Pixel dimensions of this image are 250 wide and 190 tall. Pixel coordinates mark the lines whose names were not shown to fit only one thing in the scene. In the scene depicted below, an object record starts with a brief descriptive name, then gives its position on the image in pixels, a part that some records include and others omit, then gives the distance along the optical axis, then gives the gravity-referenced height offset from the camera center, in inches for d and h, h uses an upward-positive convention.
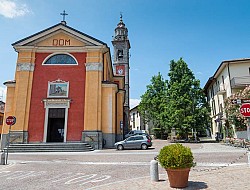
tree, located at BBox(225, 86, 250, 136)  815.1 +55.4
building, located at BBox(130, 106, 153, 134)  2361.5 +59.5
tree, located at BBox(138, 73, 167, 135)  1638.9 +206.0
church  828.0 +142.2
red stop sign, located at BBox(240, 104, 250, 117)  311.9 +25.5
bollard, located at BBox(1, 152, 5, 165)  452.5 -69.6
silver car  781.9 -63.0
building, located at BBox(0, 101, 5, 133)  1382.1 +91.8
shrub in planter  232.8 -41.5
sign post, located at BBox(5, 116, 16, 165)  463.8 +13.7
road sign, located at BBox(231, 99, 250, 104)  324.7 +40.2
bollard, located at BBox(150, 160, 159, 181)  265.3 -55.3
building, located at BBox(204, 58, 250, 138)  976.9 +234.3
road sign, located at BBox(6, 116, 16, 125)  463.9 +13.7
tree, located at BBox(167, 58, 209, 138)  1105.9 +137.7
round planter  234.1 -55.1
